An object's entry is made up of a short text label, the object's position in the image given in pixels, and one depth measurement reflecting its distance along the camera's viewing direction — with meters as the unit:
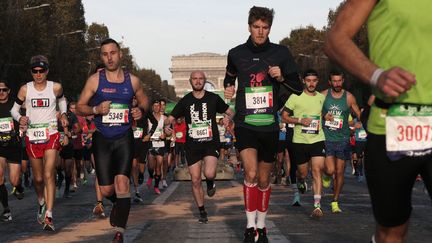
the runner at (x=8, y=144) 12.95
